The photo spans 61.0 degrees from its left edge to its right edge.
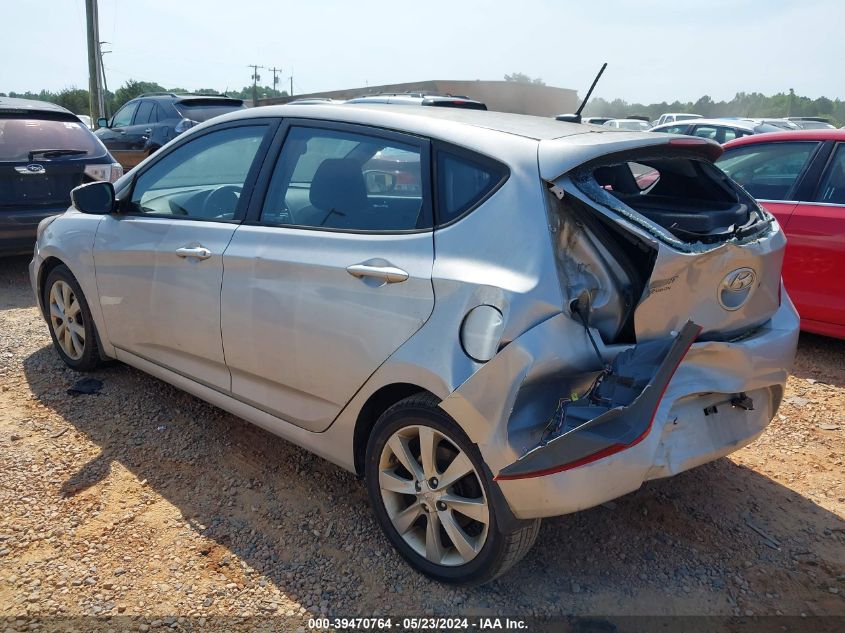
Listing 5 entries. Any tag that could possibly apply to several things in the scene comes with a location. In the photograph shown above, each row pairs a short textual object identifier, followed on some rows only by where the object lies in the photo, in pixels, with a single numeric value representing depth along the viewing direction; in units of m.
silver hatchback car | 2.35
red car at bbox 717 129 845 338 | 4.89
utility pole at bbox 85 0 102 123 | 20.17
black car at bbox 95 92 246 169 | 12.12
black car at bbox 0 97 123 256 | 6.50
